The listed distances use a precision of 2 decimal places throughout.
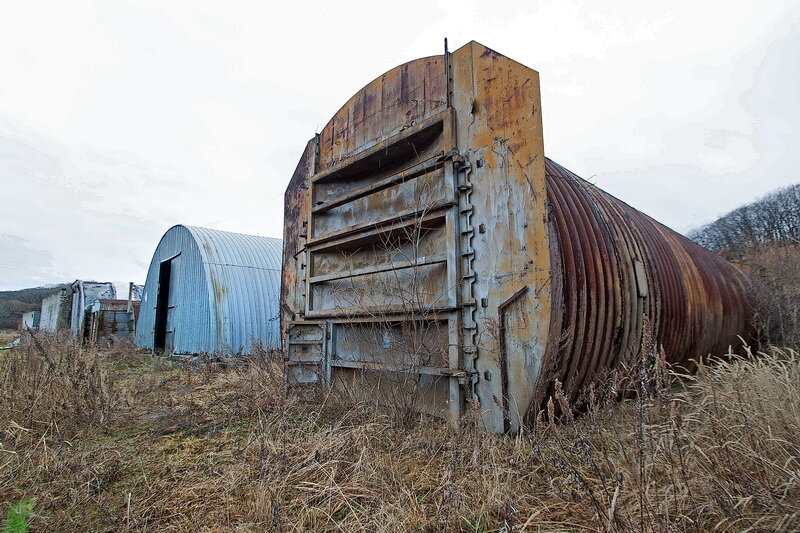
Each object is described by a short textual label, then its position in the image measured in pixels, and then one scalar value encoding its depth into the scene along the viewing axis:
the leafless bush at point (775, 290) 7.15
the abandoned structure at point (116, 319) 18.56
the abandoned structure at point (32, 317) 36.14
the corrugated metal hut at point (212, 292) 11.46
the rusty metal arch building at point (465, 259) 3.49
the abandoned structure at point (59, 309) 25.32
